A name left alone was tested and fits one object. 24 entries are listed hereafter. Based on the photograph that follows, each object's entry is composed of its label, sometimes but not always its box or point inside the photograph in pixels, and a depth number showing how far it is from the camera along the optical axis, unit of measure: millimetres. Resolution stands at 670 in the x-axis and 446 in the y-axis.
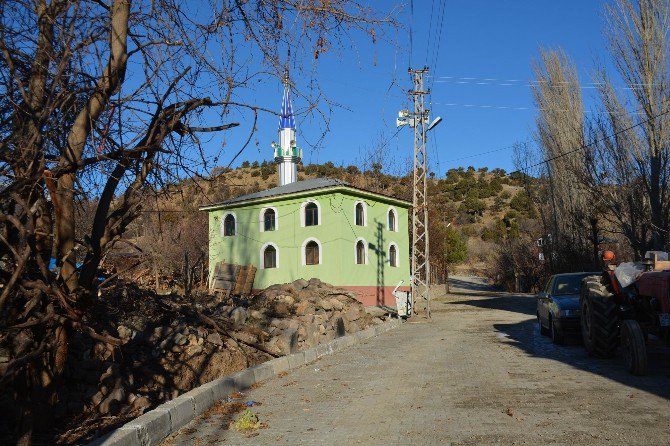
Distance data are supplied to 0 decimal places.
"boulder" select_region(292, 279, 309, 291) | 22736
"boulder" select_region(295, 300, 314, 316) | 17508
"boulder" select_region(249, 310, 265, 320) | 14375
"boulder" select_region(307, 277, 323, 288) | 23700
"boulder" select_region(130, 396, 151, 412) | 8289
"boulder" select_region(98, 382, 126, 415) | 7984
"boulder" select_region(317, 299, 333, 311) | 19594
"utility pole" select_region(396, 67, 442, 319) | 26114
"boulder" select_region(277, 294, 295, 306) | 18656
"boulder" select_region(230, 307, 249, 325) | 13258
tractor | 9289
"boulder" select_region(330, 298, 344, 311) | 20505
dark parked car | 14125
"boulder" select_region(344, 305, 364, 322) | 19656
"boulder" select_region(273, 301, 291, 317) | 15992
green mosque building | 32125
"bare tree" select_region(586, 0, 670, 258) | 21953
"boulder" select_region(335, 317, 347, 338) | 17039
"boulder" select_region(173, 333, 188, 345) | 10562
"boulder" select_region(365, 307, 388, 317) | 25812
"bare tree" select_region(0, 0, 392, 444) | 5793
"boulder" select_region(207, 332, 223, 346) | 11033
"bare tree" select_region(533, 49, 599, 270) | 32875
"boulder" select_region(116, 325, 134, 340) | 10078
